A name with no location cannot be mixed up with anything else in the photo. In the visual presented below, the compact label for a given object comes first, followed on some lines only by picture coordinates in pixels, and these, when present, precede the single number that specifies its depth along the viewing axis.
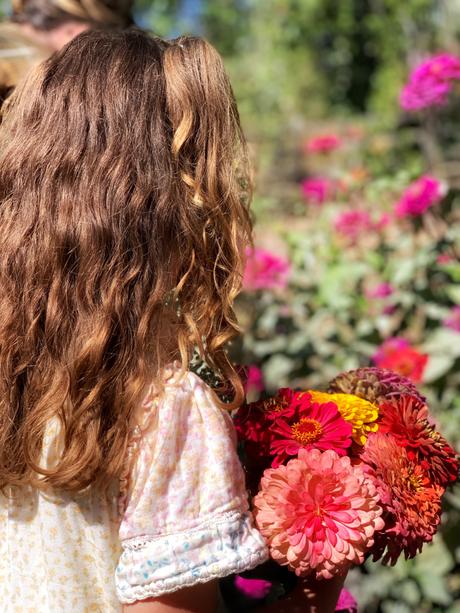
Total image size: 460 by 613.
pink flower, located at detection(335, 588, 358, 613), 1.35
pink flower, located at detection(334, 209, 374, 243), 3.18
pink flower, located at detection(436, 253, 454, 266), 2.73
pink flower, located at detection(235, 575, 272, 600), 1.44
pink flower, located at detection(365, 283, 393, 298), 2.91
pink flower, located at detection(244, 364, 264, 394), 2.50
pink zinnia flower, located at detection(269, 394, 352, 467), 1.07
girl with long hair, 0.96
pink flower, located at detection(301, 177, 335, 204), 3.67
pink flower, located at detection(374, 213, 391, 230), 3.09
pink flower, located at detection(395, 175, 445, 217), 2.74
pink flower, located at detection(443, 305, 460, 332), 2.60
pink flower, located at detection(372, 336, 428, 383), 2.36
